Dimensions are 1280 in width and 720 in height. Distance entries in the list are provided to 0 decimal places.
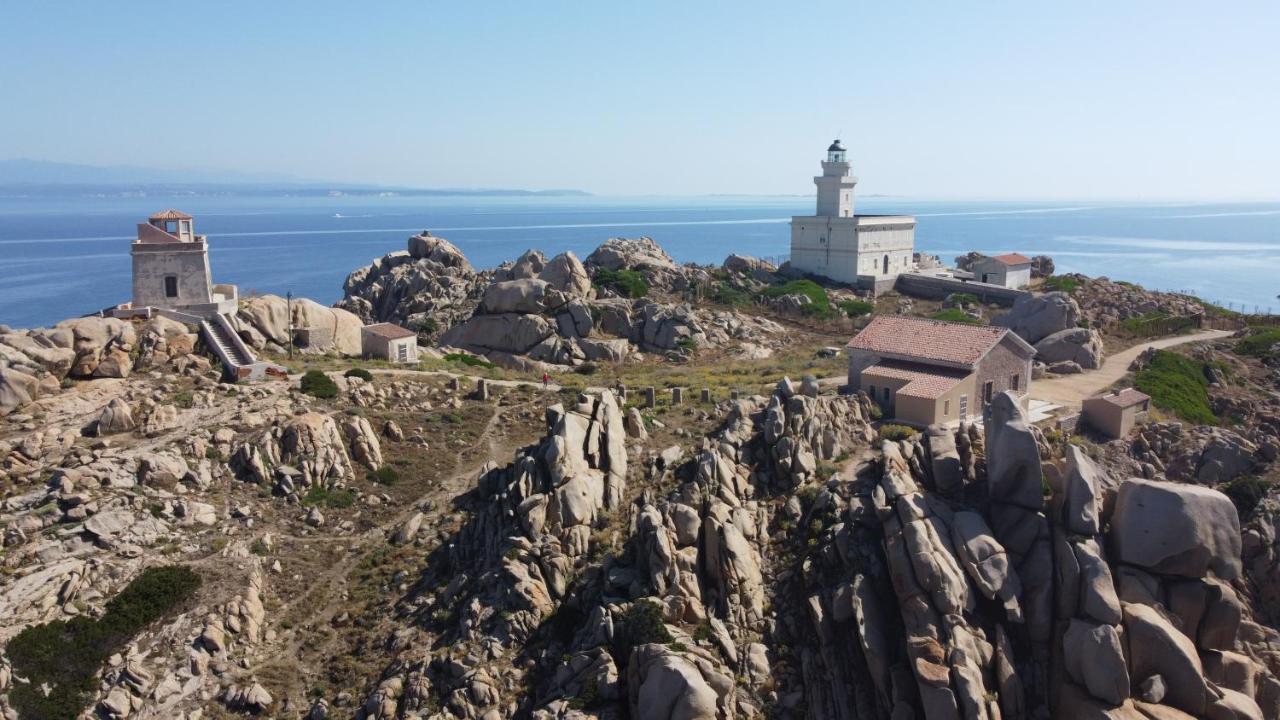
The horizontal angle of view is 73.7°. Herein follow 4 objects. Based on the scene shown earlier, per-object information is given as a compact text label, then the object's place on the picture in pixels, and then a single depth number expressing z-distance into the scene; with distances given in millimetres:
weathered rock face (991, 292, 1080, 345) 53219
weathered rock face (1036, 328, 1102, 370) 47000
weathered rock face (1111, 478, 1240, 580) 23031
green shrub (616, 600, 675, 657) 23188
